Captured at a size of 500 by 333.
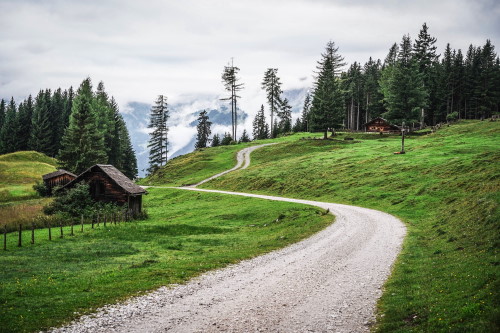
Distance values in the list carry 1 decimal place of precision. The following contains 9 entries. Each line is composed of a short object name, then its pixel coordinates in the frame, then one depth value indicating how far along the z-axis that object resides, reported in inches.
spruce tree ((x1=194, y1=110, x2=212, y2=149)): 4980.3
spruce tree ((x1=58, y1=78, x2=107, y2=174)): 2987.2
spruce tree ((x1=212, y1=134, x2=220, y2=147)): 5097.4
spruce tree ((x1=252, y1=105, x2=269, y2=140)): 5483.8
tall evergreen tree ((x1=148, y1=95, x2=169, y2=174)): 4271.7
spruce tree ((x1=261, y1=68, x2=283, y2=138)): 4584.2
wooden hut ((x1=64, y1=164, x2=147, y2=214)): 1779.0
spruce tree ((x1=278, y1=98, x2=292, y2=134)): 5083.7
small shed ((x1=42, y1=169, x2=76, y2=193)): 2512.3
